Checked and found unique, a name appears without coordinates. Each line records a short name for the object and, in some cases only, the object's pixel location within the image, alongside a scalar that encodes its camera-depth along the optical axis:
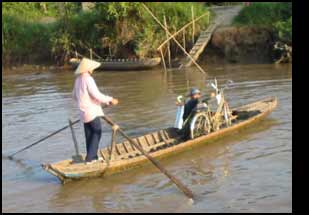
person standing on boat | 11.02
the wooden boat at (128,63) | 35.56
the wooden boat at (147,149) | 11.11
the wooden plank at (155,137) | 13.99
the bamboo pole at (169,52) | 36.45
